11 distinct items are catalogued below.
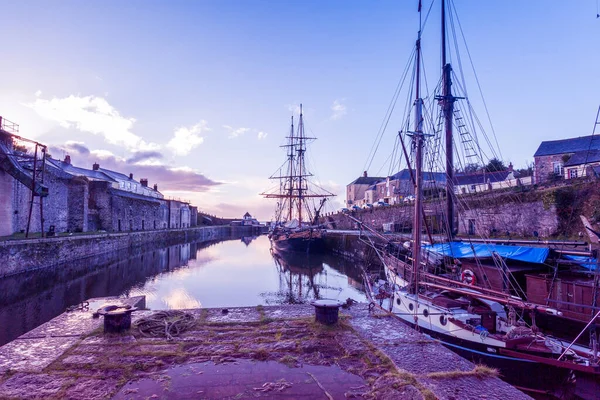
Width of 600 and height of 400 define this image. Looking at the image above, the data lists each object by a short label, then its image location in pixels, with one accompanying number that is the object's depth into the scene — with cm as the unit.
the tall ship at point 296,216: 4681
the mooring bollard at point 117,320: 771
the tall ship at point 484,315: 895
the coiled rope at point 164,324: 786
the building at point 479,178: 4823
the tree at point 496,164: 5184
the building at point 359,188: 8544
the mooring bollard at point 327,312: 825
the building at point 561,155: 3428
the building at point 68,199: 2852
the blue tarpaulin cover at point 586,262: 1216
